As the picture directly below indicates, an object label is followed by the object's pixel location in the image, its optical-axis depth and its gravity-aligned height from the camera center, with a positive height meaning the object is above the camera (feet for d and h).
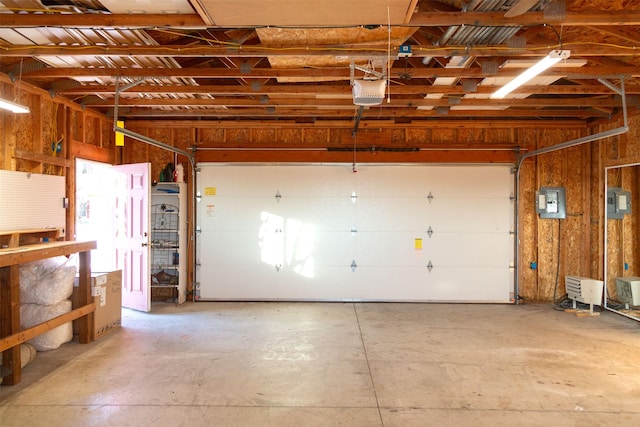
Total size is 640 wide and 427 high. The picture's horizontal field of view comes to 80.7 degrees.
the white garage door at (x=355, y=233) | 21.16 -1.05
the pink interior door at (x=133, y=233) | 18.48 -0.97
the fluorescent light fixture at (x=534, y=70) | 9.86 +4.21
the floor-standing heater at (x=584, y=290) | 18.65 -3.82
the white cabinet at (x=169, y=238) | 20.56 -1.34
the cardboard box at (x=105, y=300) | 14.78 -3.57
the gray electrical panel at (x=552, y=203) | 20.89 +0.65
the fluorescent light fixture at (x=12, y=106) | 11.87 +3.51
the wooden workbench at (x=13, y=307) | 10.83 -2.78
